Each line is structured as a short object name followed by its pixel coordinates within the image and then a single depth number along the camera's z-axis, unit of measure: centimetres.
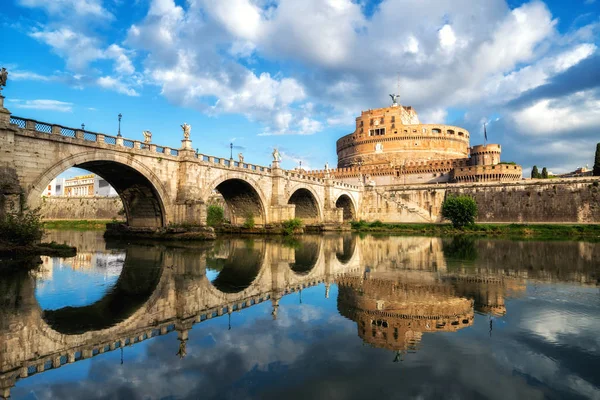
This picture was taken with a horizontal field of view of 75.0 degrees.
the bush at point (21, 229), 1711
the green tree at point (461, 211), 4578
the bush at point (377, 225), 5139
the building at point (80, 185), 10466
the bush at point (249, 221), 4050
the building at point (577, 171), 8820
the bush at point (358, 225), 5211
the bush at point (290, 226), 3953
